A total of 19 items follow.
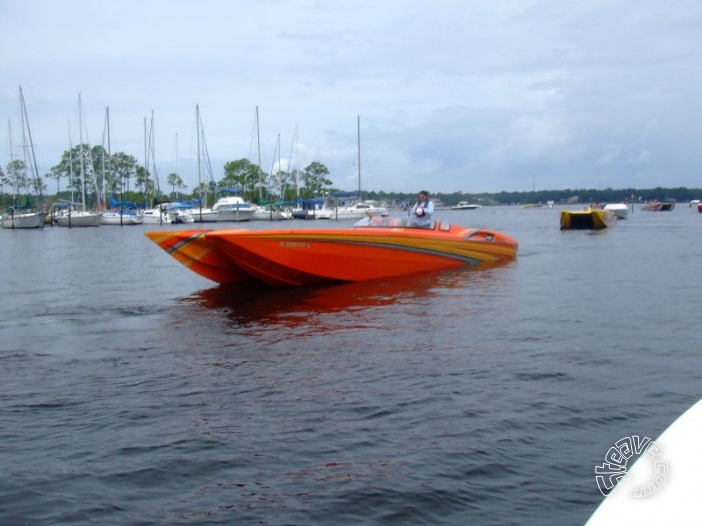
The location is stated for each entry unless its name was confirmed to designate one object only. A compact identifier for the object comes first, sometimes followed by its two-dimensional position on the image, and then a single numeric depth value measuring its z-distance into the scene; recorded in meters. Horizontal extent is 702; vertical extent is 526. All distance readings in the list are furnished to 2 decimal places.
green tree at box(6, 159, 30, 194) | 68.75
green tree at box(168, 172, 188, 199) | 104.47
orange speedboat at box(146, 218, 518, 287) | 14.88
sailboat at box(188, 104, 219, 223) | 72.11
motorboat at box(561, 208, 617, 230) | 45.22
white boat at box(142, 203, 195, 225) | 71.06
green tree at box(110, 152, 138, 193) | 101.25
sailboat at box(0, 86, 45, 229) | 64.62
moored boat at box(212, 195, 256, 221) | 72.31
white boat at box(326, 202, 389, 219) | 82.38
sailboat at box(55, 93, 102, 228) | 67.94
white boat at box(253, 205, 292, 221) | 75.66
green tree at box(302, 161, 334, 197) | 117.19
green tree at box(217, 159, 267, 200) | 100.69
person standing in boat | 17.55
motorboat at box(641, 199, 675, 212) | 121.38
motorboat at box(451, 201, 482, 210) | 177.25
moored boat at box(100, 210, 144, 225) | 70.25
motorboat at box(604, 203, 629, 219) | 69.38
